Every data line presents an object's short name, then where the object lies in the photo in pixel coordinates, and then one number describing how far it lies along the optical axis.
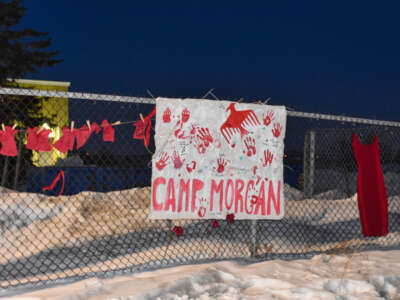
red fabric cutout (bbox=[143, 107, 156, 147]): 4.17
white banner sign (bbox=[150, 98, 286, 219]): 4.14
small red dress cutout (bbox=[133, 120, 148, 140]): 4.16
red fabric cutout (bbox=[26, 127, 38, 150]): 3.83
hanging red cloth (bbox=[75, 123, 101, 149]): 3.90
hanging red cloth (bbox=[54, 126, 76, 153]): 3.86
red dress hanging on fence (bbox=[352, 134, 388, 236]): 4.93
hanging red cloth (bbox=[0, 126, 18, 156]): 3.69
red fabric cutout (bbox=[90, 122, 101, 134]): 3.94
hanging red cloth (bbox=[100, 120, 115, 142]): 4.01
